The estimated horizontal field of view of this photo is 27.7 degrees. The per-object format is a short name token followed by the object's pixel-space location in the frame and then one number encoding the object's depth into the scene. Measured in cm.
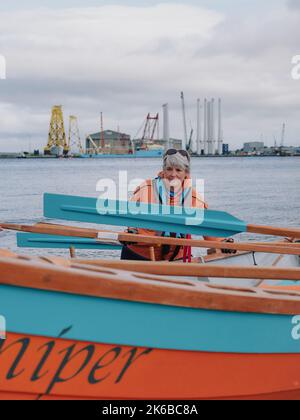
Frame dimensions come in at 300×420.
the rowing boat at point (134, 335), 351
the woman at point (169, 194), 619
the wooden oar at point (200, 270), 435
